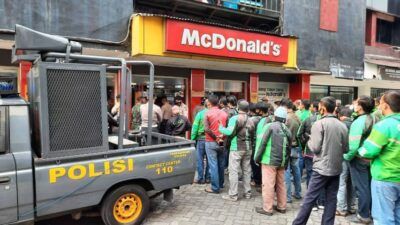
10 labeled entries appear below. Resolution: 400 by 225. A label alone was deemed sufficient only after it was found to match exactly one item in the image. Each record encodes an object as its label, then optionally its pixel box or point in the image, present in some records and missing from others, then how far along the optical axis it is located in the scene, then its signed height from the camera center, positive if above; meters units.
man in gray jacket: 4.19 -0.81
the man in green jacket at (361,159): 4.58 -0.87
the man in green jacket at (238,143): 5.74 -0.84
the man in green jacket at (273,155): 4.93 -0.91
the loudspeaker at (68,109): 3.80 -0.17
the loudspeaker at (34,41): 3.82 +0.64
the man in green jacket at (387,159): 3.43 -0.67
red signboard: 8.96 +1.58
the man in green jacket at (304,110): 7.31 -0.33
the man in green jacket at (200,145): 6.57 -1.00
